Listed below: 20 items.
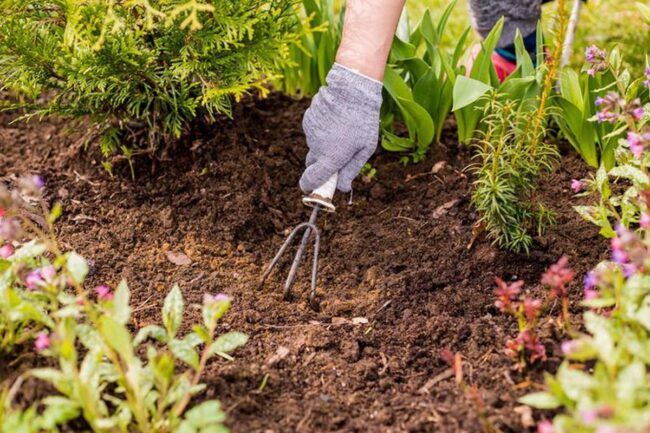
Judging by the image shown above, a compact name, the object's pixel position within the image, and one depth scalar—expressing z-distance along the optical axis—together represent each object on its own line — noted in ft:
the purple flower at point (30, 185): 4.48
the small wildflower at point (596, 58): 5.37
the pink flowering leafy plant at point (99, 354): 4.54
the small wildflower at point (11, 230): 4.50
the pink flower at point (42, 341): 4.55
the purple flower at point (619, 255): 4.52
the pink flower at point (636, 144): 4.78
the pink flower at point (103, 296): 4.76
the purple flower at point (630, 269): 4.66
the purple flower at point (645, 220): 4.62
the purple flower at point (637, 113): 4.91
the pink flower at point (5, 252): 4.87
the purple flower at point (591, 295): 4.60
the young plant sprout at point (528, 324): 4.73
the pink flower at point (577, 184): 5.10
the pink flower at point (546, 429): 4.26
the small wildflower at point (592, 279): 4.59
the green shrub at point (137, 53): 5.51
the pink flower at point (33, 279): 4.68
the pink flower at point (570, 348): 4.46
